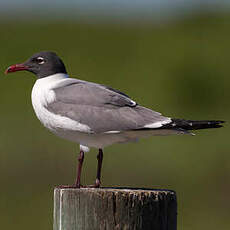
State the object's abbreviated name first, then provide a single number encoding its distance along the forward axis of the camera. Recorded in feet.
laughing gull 32.76
